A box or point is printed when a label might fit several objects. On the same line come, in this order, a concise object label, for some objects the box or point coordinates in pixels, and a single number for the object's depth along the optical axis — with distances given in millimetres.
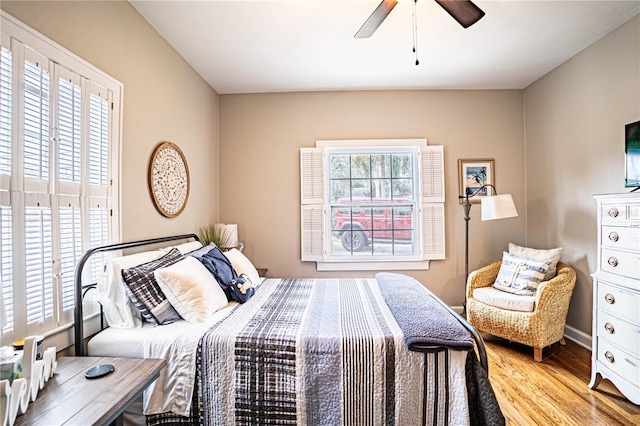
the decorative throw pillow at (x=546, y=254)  2934
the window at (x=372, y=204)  3678
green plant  3268
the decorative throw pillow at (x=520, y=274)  2887
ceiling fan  1779
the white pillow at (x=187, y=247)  2338
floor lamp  3078
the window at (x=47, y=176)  1337
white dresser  1923
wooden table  1048
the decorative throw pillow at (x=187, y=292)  1828
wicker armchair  2658
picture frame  3711
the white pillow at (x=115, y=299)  1763
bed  1487
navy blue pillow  2229
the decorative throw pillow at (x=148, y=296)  1738
